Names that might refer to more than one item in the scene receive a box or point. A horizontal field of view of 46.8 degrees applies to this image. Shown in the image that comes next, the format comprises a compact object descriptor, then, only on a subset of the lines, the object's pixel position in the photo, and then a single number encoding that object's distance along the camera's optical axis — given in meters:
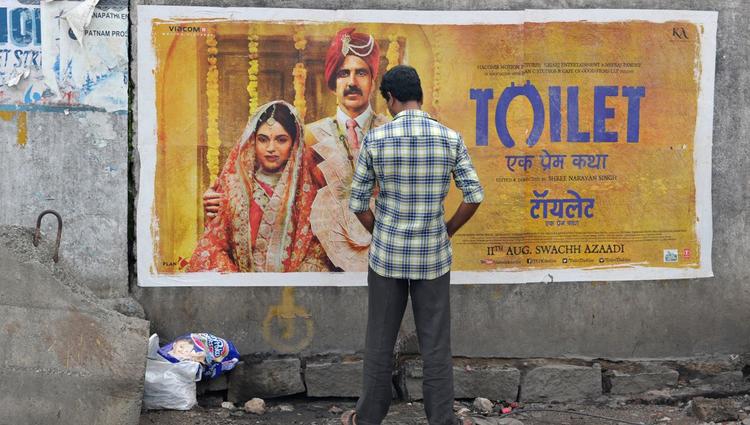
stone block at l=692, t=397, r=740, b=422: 4.94
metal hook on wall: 4.30
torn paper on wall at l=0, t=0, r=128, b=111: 4.84
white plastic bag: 4.73
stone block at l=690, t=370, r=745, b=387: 5.39
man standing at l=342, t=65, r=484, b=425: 4.05
